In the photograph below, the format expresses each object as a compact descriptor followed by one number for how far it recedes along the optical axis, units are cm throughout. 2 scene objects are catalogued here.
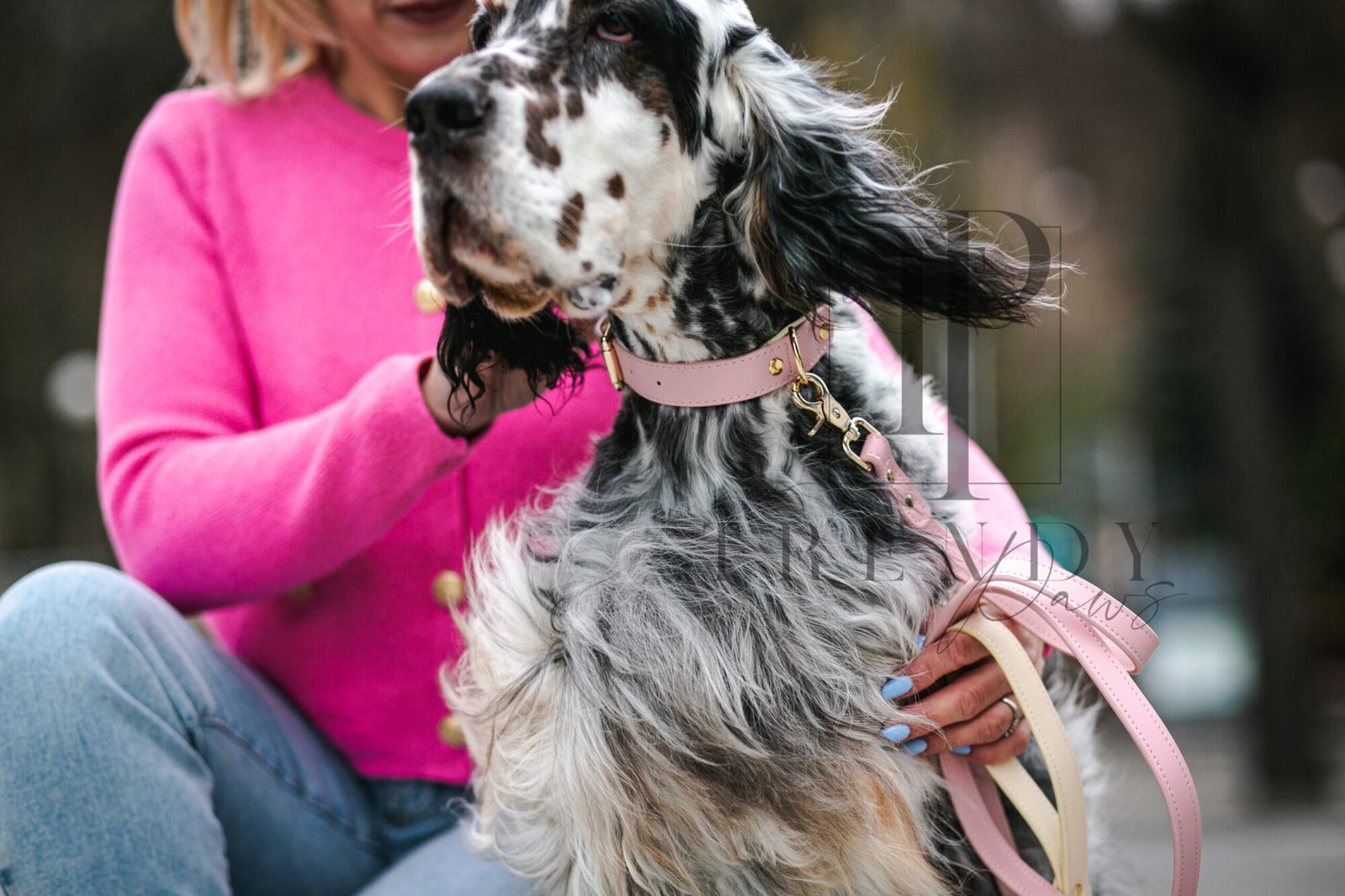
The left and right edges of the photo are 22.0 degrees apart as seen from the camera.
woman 189
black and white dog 183
